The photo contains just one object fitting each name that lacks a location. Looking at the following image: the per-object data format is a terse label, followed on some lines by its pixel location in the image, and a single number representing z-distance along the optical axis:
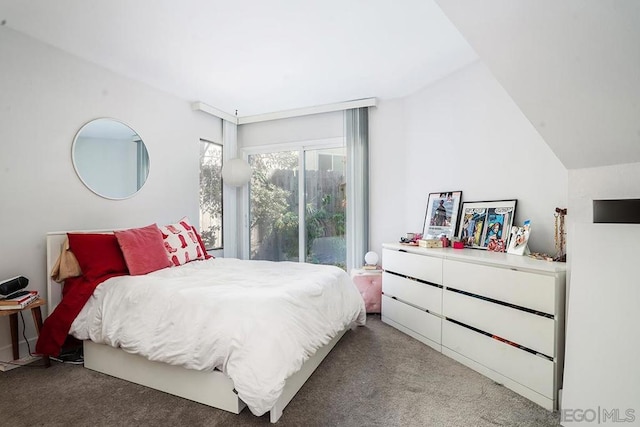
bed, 1.60
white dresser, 1.77
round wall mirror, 2.76
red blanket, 2.21
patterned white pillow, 2.83
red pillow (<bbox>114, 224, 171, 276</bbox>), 2.39
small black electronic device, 2.08
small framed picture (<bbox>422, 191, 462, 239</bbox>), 3.02
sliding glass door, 4.14
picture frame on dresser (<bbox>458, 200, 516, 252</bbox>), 2.54
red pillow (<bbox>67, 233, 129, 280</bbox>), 2.34
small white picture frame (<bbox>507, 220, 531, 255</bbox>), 2.29
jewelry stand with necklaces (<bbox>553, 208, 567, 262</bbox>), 2.13
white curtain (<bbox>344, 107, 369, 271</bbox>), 3.80
